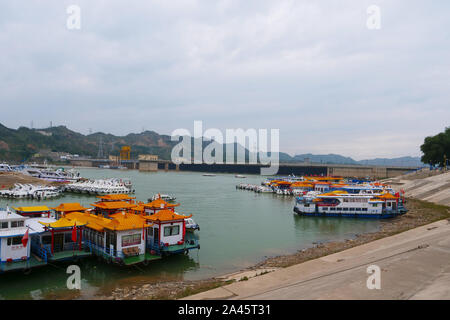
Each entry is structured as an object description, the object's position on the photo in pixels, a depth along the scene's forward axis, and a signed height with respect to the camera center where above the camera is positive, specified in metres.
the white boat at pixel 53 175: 82.19 -4.73
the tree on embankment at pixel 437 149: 82.19 +2.94
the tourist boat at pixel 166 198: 52.02 -6.61
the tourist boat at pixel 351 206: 39.75 -5.84
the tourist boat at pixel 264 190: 76.00 -7.44
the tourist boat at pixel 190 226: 28.17 -5.99
